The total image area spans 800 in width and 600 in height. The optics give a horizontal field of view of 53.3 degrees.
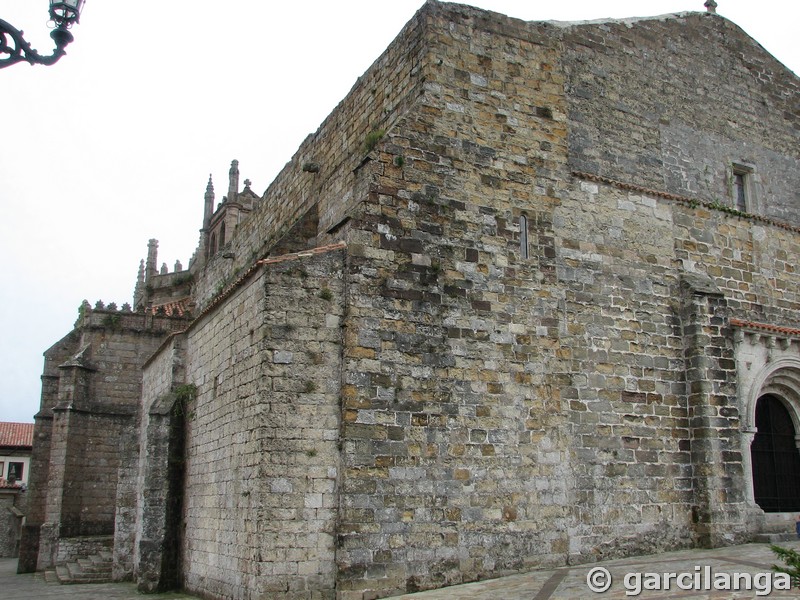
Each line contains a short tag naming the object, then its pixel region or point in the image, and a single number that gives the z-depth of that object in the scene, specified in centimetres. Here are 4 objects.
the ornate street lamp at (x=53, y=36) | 686
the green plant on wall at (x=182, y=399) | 1444
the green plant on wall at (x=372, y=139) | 1232
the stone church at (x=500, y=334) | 1034
